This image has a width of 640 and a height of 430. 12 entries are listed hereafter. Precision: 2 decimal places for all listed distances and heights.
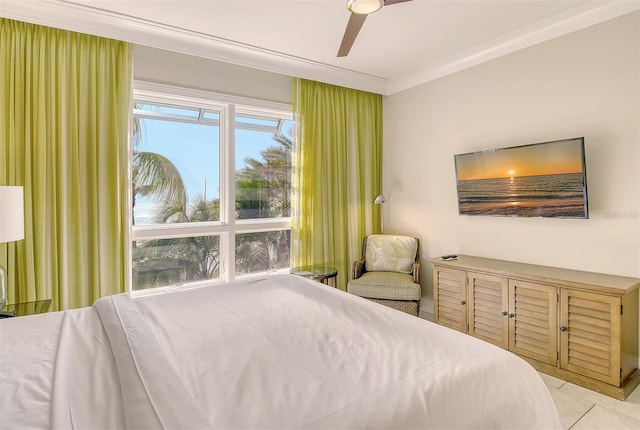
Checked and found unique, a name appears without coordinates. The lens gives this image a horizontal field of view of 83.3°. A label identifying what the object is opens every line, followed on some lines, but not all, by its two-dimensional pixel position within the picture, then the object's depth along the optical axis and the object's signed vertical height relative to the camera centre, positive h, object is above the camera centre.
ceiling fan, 2.07 +1.23
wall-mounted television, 2.82 +0.28
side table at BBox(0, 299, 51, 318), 2.19 -0.60
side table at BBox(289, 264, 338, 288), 3.62 -0.60
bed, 0.97 -0.52
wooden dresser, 2.41 -0.80
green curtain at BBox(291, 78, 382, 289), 4.06 +0.49
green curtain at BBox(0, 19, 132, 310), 2.69 +0.46
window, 3.39 +0.28
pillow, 4.09 -0.46
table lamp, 2.09 -0.01
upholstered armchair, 3.61 -0.66
